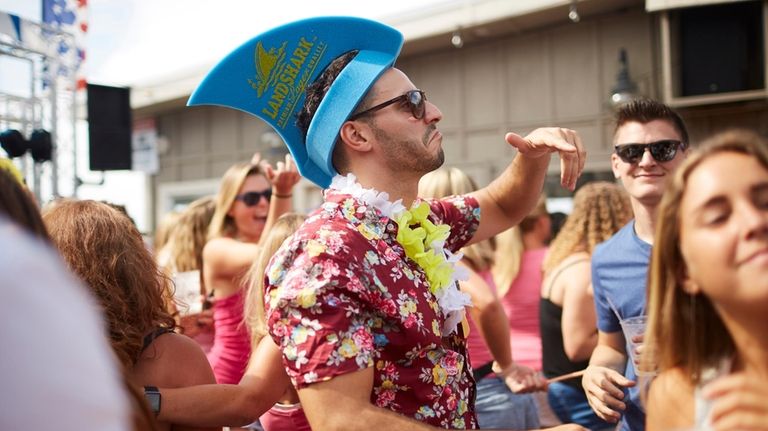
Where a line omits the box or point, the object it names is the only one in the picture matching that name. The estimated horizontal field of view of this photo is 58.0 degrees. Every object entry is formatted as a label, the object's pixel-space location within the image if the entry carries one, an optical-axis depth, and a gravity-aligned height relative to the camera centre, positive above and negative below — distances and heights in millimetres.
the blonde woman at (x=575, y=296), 2887 -326
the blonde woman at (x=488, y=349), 2926 -565
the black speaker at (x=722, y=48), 7766 +1916
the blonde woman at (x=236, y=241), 3166 -56
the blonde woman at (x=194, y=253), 3445 -124
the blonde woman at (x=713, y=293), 994 -118
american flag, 6767 +2119
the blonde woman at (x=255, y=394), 1704 -428
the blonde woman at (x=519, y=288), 3611 -348
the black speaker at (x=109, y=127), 6609 +1029
